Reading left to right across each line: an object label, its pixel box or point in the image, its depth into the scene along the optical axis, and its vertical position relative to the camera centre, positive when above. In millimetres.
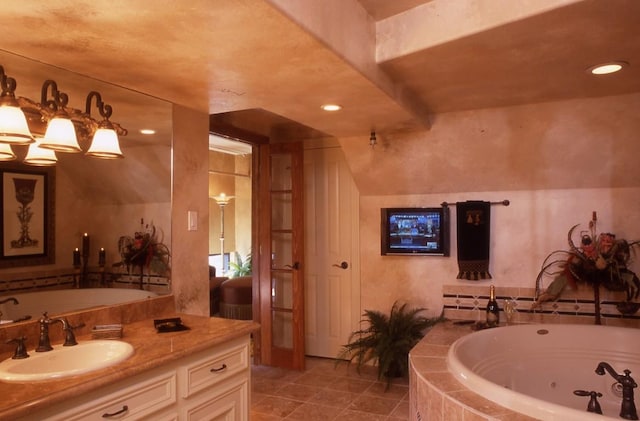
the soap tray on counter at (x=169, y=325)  2082 -463
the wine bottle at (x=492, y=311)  3234 -625
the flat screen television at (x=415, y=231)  3729 -47
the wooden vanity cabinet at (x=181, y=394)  1453 -627
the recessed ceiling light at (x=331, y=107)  2609 +702
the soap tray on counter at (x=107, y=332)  1928 -450
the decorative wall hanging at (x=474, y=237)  3562 -95
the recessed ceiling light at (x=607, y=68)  2249 +801
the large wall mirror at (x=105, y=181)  1890 +235
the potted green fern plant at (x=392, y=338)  3629 -924
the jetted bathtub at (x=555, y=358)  2762 -854
